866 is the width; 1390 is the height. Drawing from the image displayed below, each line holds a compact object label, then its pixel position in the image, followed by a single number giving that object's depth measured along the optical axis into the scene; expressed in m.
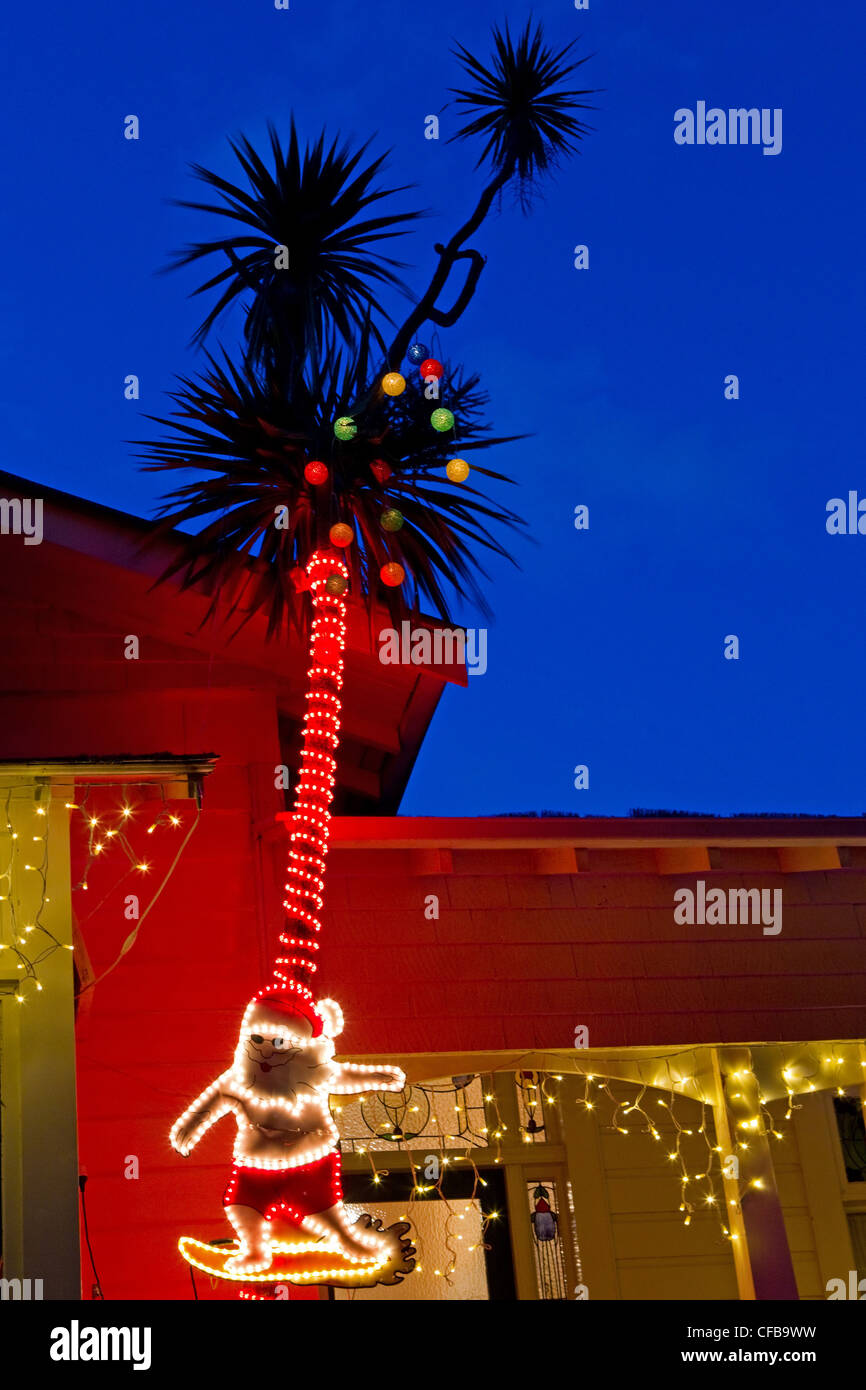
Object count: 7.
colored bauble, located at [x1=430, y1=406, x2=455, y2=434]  7.02
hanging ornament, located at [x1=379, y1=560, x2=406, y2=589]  7.23
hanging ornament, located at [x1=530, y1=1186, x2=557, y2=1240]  10.77
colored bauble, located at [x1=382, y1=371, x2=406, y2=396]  6.82
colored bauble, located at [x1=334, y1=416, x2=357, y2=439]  7.11
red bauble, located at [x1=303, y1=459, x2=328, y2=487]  7.00
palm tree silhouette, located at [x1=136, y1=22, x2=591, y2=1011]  7.31
